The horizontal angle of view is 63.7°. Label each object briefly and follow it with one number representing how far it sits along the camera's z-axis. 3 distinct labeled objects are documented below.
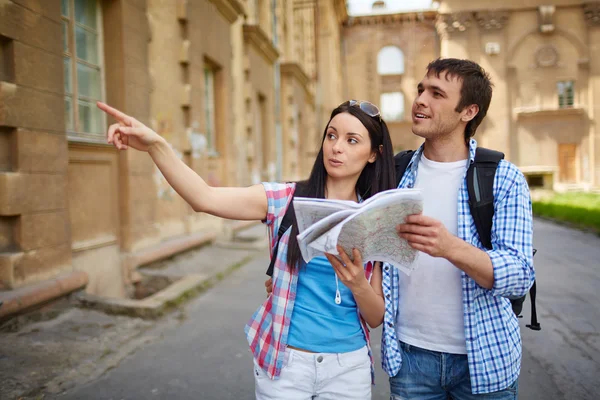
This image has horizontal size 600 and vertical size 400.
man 1.94
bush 13.07
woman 1.94
